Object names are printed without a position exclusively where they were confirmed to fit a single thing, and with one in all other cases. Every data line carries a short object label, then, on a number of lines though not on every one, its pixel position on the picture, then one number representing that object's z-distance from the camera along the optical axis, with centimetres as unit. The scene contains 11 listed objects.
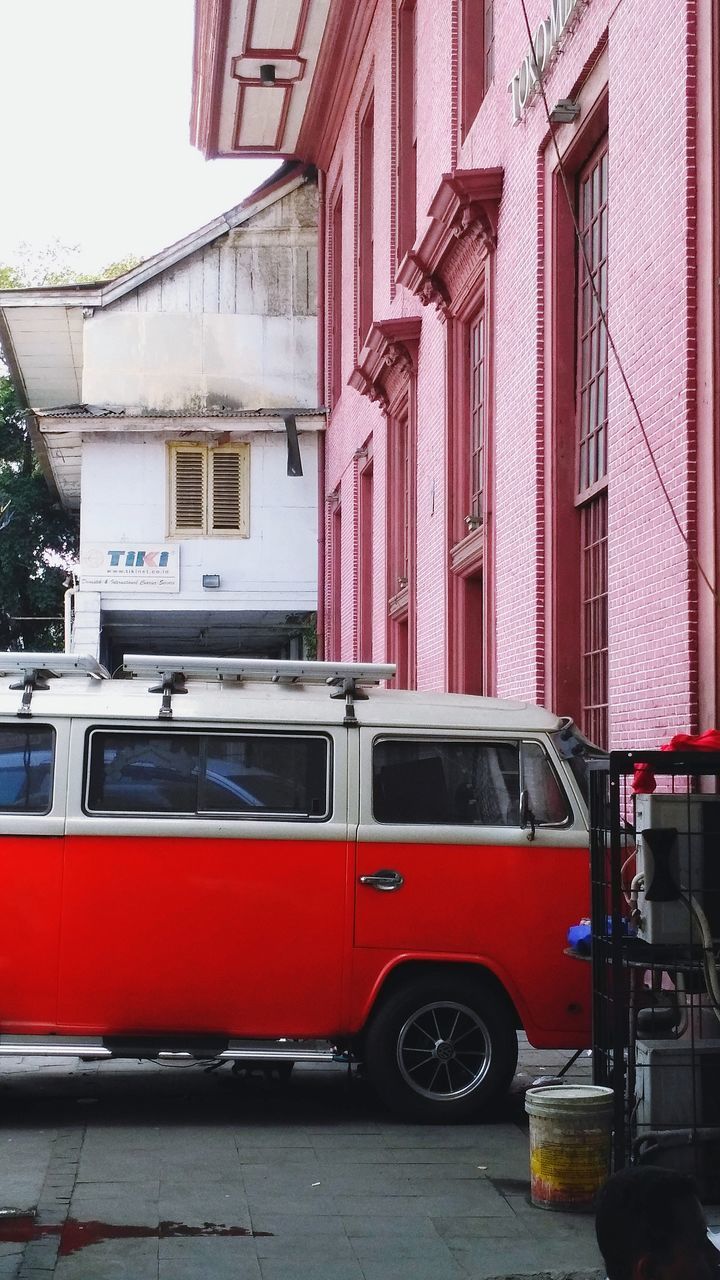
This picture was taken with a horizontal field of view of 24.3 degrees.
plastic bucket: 700
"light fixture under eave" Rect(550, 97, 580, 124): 1254
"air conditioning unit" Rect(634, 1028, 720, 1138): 706
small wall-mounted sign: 2684
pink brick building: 975
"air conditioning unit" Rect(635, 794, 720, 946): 685
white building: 2684
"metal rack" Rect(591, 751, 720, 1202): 686
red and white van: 877
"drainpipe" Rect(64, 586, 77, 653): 2764
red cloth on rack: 723
